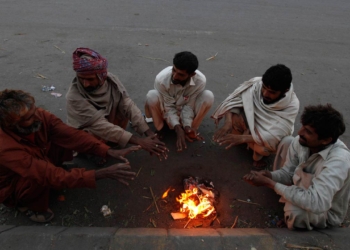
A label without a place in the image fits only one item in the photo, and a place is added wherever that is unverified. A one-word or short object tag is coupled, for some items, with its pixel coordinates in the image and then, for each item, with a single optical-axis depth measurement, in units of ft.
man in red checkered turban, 10.74
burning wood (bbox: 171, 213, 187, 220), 10.34
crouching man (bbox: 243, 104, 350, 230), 8.12
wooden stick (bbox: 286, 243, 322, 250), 8.05
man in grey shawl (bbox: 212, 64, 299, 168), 10.91
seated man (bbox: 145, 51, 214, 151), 12.55
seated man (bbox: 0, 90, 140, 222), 8.38
